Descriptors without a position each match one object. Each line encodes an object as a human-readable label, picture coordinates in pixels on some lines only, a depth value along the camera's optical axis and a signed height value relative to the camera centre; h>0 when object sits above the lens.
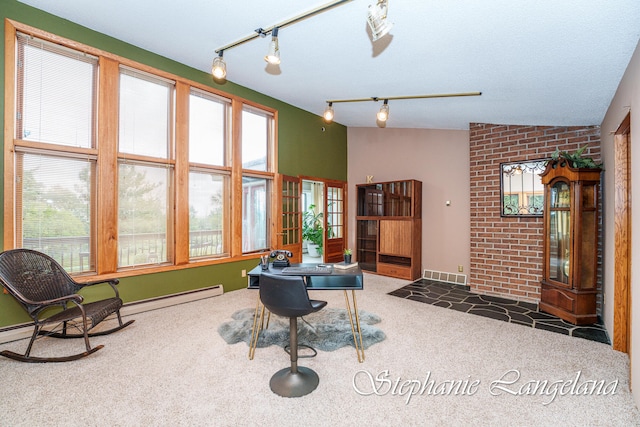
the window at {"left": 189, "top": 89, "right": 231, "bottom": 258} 4.25 +0.56
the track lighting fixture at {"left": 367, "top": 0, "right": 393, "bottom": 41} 1.73 +1.18
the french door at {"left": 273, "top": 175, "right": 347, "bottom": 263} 5.40 -0.11
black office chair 1.93 -0.65
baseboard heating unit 2.88 -1.16
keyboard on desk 2.53 -0.52
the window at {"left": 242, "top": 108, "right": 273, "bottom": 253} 4.89 +0.57
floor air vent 5.24 -1.19
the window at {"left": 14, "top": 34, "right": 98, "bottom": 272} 3.00 +0.62
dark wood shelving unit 5.58 -0.29
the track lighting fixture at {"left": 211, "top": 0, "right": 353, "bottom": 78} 2.38 +1.66
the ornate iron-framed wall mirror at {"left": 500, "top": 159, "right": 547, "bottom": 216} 4.19 +0.35
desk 2.54 -0.62
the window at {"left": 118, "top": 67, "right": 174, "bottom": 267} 3.63 +0.56
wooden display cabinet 3.31 -0.36
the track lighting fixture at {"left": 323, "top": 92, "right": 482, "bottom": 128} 3.53 +1.40
